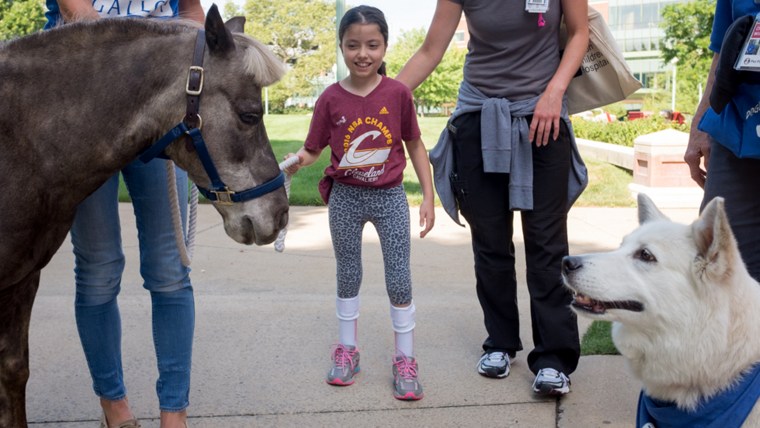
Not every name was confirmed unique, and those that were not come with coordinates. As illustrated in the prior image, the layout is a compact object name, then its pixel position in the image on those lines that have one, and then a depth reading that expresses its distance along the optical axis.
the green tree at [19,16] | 31.89
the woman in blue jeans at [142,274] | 3.18
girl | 4.00
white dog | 2.64
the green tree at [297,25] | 61.34
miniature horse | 2.64
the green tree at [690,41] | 34.72
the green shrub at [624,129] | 16.09
